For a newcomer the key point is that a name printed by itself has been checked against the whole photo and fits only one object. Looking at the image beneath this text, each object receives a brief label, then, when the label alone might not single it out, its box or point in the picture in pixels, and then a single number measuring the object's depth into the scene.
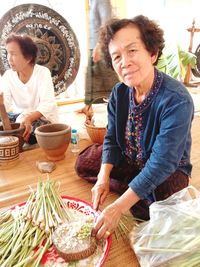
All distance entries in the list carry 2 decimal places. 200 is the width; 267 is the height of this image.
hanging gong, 3.02
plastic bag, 0.86
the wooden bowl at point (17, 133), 1.79
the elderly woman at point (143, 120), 1.07
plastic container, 2.03
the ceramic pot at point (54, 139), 1.66
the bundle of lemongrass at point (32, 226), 0.90
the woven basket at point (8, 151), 1.71
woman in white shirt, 2.00
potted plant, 3.67
